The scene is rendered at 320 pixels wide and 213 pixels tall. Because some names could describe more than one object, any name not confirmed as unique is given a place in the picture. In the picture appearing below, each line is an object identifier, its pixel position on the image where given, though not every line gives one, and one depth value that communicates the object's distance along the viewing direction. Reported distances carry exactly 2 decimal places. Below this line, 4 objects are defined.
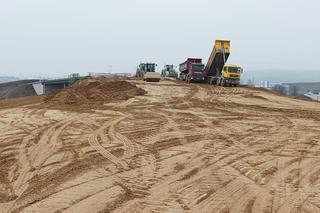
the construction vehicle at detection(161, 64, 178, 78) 62.97
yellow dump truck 38.84
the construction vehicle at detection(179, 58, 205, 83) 45.06
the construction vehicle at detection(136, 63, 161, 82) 57.96
